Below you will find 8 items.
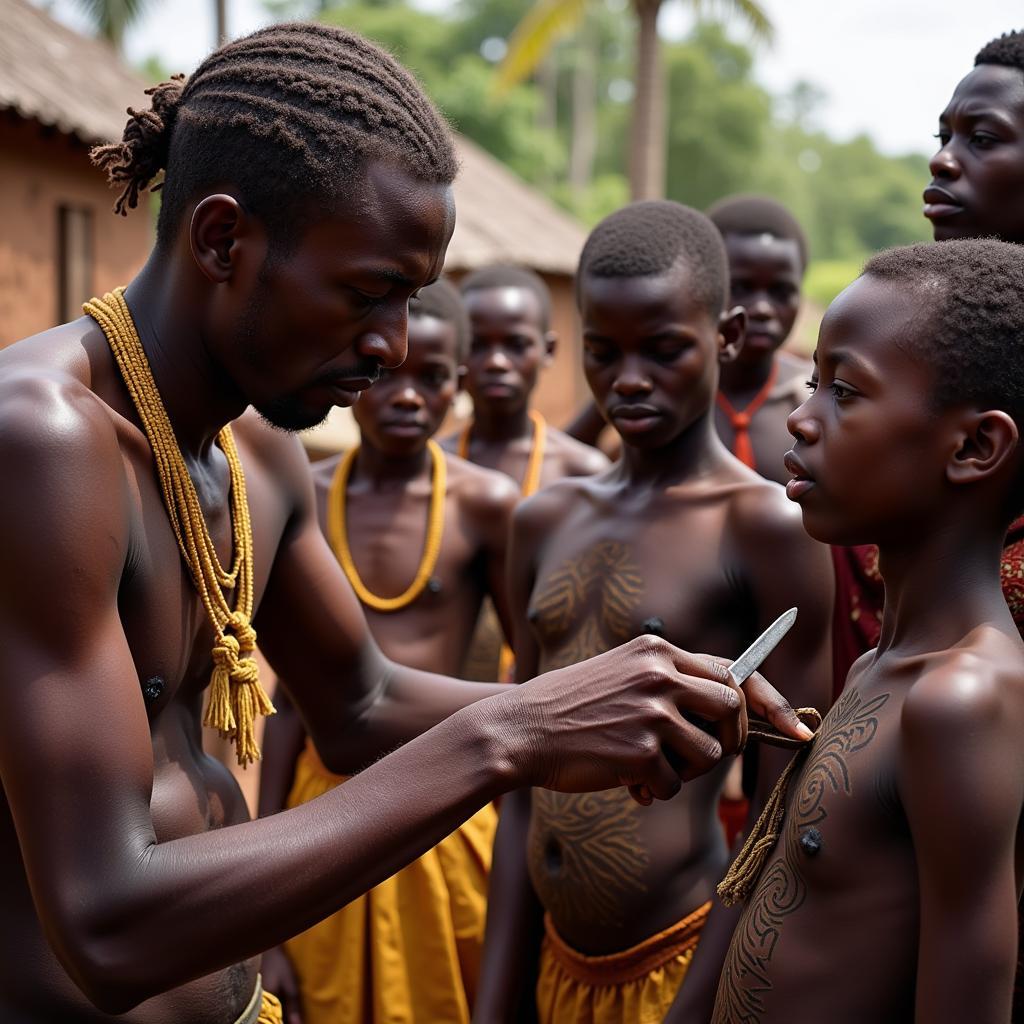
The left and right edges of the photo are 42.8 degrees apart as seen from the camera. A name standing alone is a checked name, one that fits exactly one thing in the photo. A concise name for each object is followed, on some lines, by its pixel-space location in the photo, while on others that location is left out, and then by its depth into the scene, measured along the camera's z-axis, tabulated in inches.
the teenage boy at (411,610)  152.9
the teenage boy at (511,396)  219.6
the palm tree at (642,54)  625.6
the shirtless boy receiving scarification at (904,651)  73.3
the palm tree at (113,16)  1162.0
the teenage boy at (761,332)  196.9
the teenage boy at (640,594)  113.7
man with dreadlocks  71.9
